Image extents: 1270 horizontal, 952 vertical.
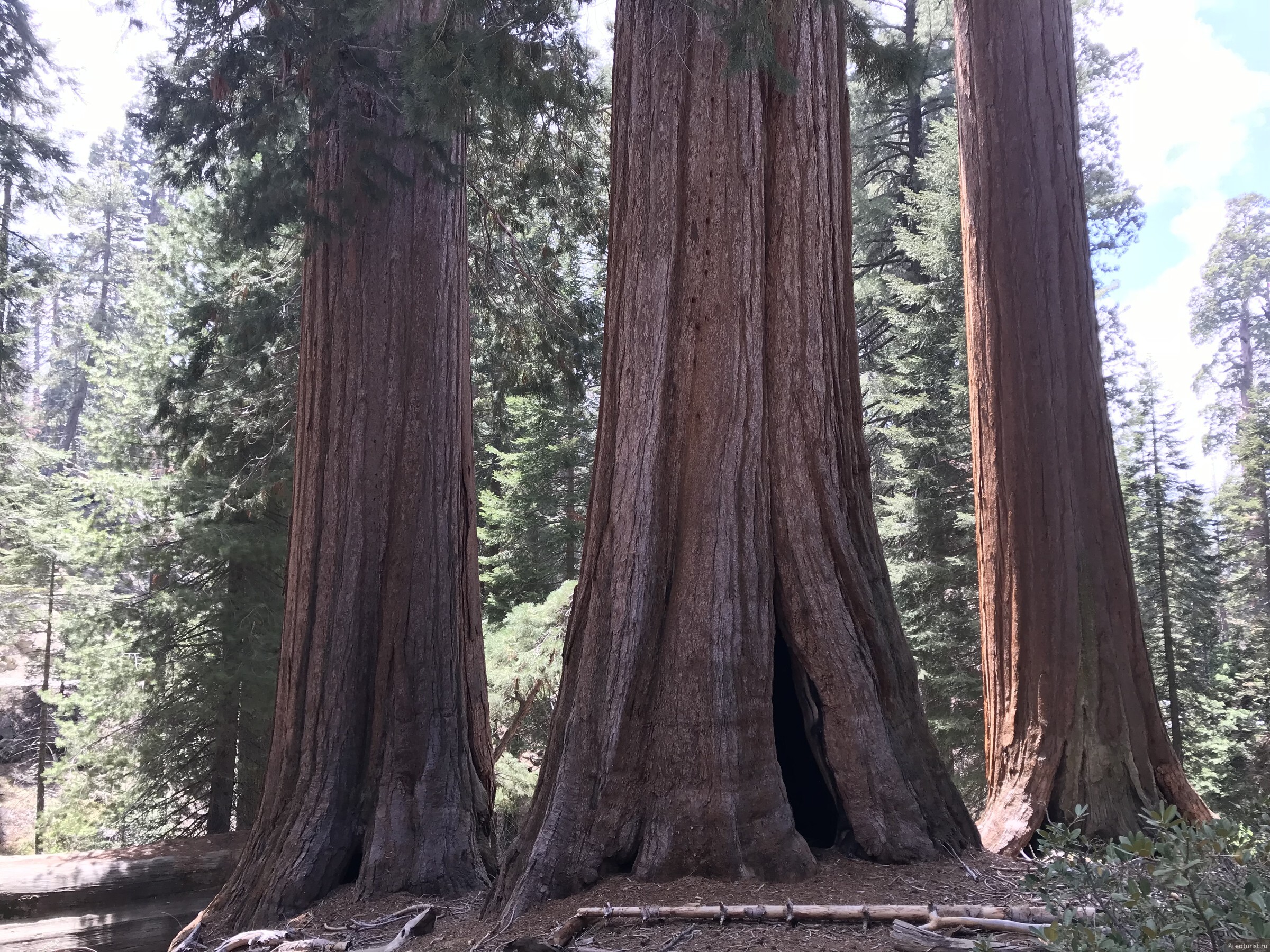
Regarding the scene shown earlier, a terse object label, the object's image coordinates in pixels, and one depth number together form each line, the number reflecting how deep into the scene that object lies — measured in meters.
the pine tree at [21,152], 13.01
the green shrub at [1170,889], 1.88
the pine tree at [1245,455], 17.41
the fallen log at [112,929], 8.23
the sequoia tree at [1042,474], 4.79
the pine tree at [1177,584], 15.02
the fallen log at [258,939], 4.25
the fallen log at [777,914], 2.88
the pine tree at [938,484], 13.43
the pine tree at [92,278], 42.03
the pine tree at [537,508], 18.12
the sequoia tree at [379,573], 5.26
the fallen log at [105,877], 8.64
